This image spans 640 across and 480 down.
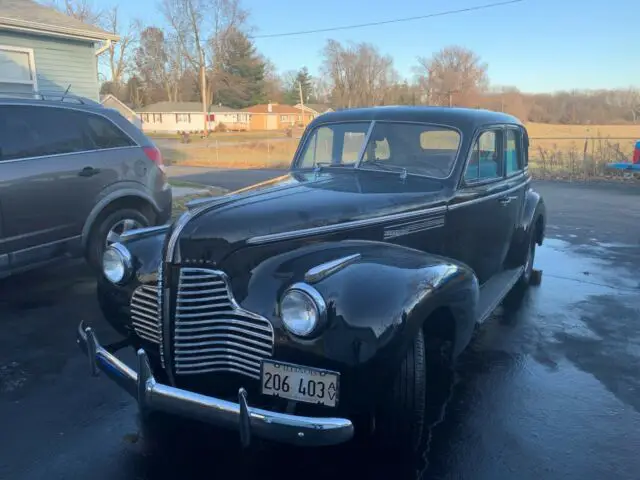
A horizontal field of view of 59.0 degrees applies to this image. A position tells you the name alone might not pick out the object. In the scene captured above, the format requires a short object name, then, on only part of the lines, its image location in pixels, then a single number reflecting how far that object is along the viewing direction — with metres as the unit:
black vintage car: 2.52
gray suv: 5.30
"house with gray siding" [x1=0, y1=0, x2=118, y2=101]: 12.10
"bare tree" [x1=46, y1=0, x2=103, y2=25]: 49.65
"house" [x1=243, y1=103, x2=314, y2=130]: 76.38
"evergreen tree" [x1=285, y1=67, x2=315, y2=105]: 93.50
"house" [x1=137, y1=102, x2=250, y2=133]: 69.76
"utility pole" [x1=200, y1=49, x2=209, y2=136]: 51.40
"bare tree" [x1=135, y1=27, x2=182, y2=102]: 63.94
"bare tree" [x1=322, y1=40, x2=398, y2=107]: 70.06
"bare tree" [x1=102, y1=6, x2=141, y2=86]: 62.73
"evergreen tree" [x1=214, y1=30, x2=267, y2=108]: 66.06
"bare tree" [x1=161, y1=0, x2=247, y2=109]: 57.06
